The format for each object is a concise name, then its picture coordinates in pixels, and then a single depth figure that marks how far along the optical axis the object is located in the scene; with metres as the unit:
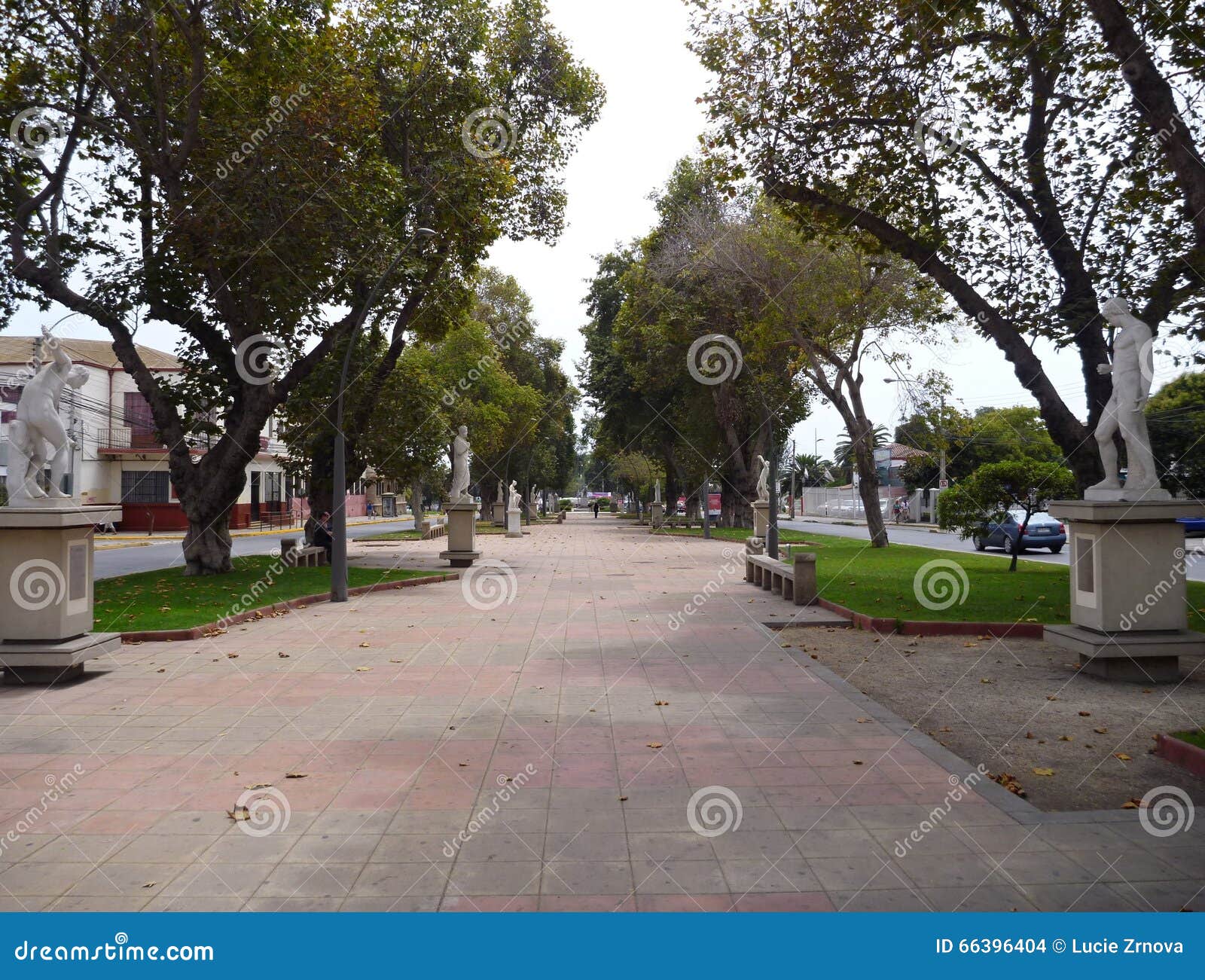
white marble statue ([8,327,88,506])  8.14
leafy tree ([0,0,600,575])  14.74
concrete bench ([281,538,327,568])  20.42
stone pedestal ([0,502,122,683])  7.90
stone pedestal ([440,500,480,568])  21.83
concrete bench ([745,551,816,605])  13.64
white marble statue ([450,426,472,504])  23.70
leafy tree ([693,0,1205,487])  12.26
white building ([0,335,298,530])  40.09
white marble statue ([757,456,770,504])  24.97
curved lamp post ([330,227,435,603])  14.51
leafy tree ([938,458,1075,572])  16.25
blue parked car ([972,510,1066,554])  24.22
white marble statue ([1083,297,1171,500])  7.86
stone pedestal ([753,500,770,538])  23.81
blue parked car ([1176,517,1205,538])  30.41
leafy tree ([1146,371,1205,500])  31.41
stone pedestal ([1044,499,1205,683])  7.79
